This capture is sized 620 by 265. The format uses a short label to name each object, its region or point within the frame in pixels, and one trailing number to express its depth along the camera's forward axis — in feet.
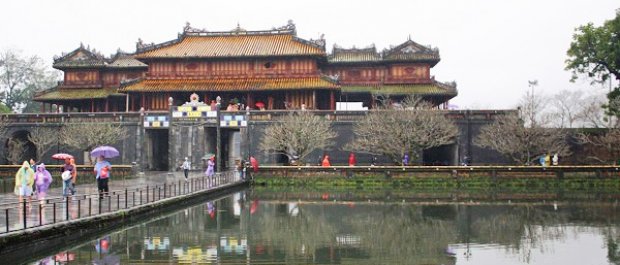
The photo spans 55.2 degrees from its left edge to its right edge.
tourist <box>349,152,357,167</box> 136.96
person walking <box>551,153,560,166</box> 127.34
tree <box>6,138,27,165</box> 147.02
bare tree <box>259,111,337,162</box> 130.72
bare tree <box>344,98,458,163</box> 128.26
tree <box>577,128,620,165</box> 125.39
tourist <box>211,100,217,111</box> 144.87
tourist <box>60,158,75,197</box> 75.05
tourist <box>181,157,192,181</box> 114.21
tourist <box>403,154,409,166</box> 130.72
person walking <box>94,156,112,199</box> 76.54
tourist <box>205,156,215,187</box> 109.19
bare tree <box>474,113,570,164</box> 126.41
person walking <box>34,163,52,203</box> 70.03
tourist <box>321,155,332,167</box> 130.11
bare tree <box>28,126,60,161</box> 145.89
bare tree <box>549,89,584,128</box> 258.28
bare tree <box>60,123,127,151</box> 141.08
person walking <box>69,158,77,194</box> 77.12
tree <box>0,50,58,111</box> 248.52
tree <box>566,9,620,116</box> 131.44
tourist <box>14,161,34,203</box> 64.08
